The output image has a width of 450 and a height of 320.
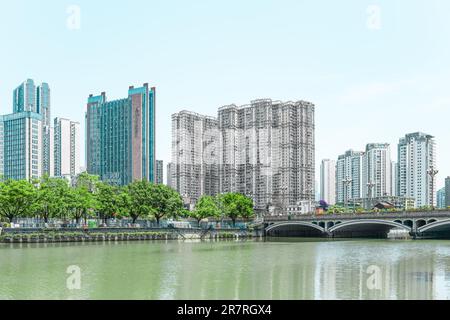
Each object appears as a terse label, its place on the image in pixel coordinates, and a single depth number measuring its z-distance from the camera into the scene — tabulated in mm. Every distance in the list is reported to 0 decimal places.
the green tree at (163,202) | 102625
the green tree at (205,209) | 115000
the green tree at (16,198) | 76875
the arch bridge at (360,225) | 83438
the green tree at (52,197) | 81875
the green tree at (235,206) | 119250
